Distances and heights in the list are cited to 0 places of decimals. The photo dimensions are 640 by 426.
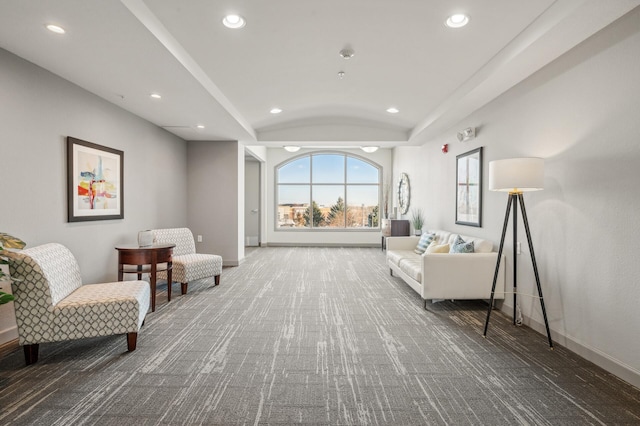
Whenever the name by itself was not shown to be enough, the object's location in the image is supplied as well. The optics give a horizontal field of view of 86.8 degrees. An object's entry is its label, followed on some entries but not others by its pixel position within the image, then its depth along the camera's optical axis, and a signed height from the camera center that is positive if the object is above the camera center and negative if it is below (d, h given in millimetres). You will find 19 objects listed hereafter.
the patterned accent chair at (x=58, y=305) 2549 -797
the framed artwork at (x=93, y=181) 3584 +274
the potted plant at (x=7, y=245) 2158 -263
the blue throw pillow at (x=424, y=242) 5395 -552
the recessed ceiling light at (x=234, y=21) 2709 +1512
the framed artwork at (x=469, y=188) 4477 +283
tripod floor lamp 2924 +278
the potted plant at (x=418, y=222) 7066 -300
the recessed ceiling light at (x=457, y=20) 2672 +1515
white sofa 3848 -767
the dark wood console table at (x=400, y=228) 7875 -479
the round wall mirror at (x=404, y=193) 8180 +353
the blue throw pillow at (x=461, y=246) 4117 -475
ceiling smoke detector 3318 +1535
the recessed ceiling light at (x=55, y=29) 2458 +1295
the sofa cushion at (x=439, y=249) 4348 -530
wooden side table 3922 -616
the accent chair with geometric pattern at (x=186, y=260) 4602 -772
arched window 9883 +434
